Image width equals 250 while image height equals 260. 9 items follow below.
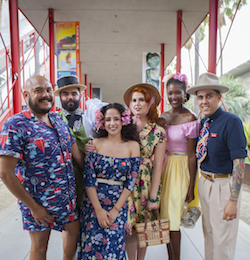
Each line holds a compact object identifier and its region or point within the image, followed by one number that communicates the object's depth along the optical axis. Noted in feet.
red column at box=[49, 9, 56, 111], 17.62
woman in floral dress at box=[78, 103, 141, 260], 5.82
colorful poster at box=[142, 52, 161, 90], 20.79
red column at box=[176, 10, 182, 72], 17.34
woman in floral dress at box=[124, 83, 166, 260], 6.73
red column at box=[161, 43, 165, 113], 24.49
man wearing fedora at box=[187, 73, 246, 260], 6.01
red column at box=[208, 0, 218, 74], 12.59
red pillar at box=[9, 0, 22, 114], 12.39
